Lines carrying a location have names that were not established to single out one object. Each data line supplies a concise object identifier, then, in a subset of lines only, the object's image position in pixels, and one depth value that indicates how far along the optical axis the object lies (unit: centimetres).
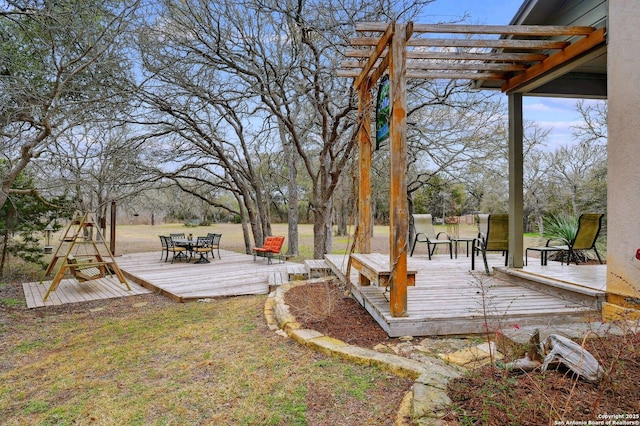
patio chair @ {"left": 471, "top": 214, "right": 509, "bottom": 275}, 488
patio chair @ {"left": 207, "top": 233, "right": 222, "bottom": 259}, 961
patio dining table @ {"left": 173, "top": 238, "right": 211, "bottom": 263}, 926
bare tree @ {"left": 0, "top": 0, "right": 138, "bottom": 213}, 418
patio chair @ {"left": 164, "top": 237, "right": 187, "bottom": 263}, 928
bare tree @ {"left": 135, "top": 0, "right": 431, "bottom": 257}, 638
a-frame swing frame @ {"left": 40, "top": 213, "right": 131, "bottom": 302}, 579
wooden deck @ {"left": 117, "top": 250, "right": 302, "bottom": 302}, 590
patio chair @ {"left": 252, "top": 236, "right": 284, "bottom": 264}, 889
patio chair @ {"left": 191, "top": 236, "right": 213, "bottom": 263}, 923
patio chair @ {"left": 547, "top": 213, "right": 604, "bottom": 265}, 438
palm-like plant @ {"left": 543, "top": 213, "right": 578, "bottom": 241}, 610
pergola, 307
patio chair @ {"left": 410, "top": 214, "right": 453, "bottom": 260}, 693
